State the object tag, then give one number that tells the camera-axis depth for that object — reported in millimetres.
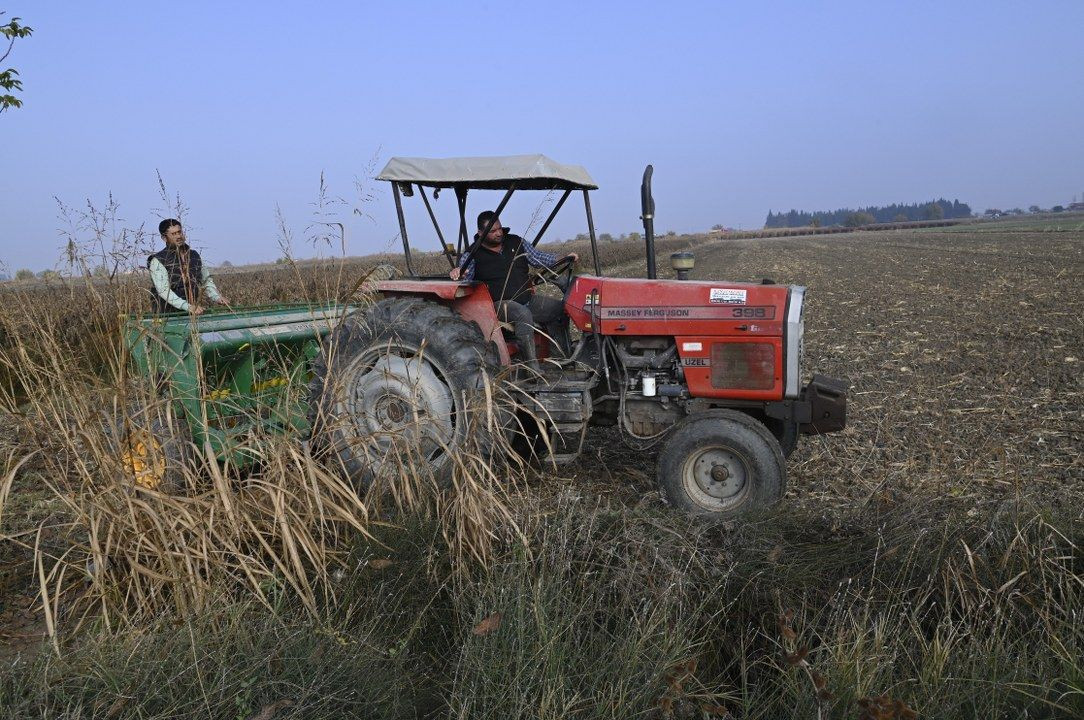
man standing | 3656
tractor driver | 5121
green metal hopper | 3506
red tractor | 4438
